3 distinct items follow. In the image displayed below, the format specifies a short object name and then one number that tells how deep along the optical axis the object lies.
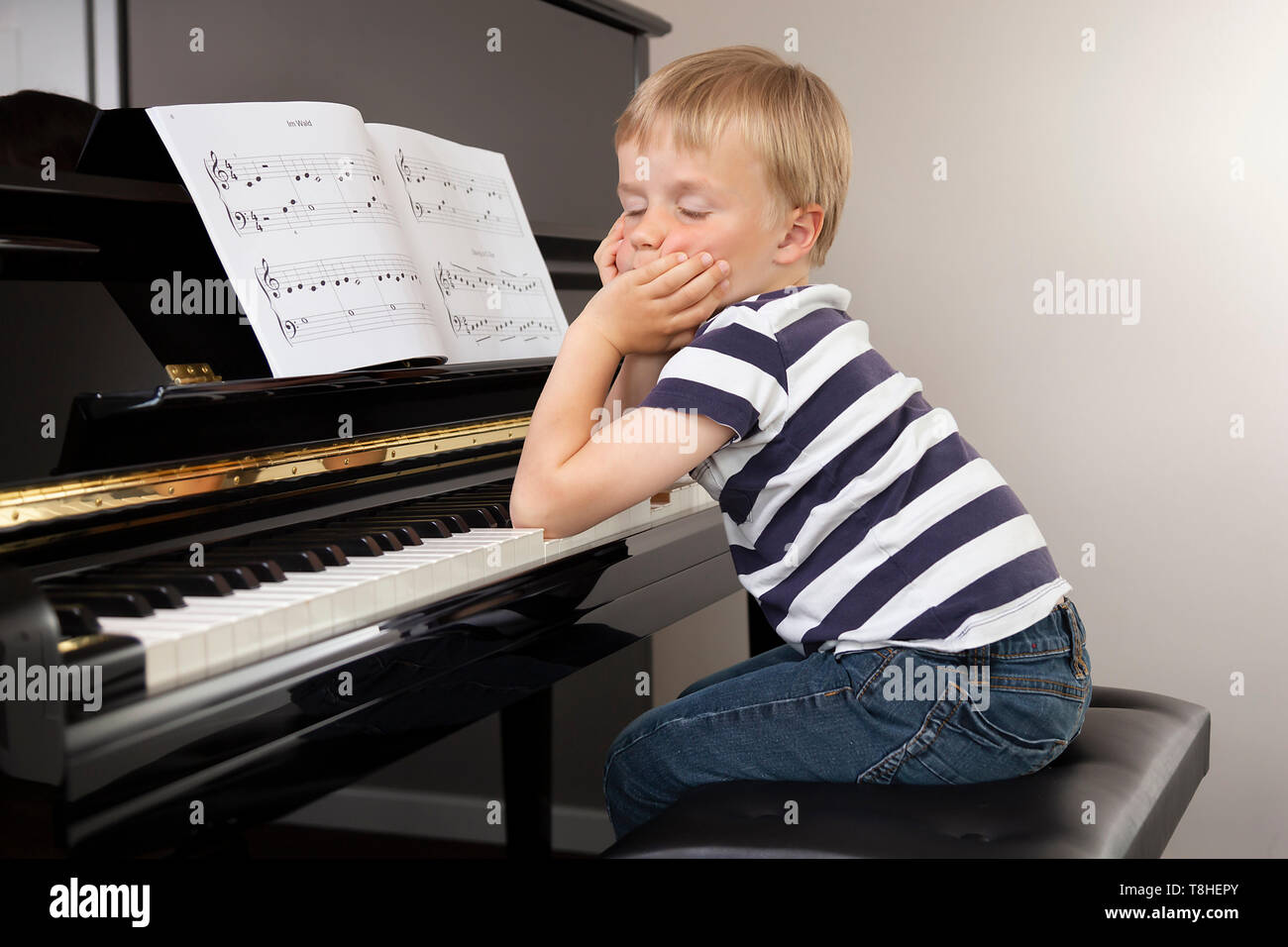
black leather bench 0.94
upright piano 0.76
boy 1.02
